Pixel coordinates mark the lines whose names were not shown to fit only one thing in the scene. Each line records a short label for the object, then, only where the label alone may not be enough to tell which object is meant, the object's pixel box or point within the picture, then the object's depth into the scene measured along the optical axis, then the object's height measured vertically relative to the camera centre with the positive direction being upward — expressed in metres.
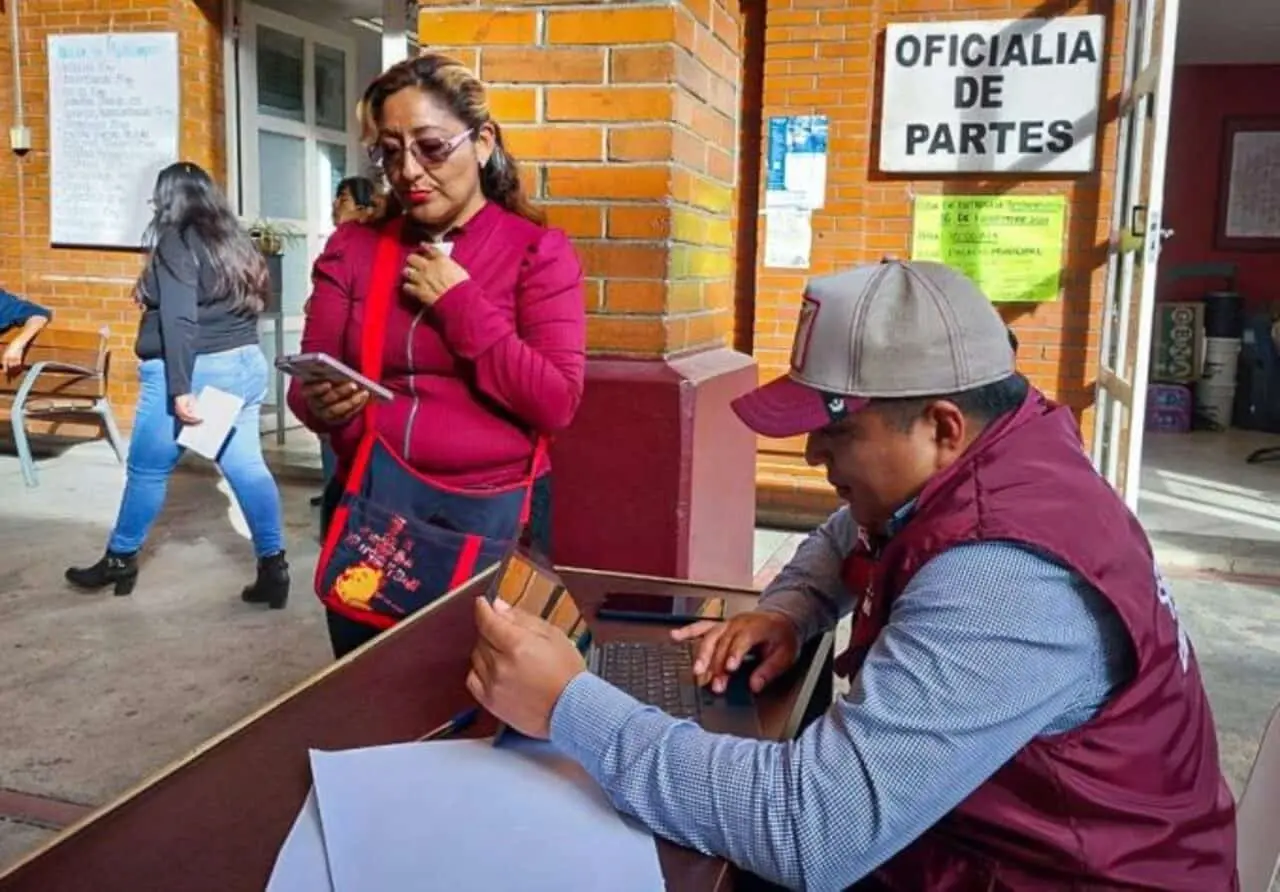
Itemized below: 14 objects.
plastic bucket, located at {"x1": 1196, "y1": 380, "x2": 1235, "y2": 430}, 8.82 -0.81
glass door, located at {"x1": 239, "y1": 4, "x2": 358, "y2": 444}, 6.61 +0.77
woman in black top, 3.81 -0.30
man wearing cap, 0.95 -0.33
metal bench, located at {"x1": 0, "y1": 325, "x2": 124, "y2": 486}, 5.64 -0.59
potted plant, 6.26 +0.11
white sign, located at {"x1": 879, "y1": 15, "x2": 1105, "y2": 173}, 4.85 +0.80
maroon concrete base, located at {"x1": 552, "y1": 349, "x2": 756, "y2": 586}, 2.39 -0.39
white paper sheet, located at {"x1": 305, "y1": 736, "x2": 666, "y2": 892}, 0.94 -0.46
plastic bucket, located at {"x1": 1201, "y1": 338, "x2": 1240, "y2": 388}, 8.74 -0.48
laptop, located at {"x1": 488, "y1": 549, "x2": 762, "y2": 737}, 1.26 -0.45
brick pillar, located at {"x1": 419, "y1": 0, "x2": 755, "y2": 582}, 2.40 +0.12
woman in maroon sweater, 1.74 -0.06
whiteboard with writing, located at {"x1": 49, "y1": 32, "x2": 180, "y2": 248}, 6.15 +0.70
